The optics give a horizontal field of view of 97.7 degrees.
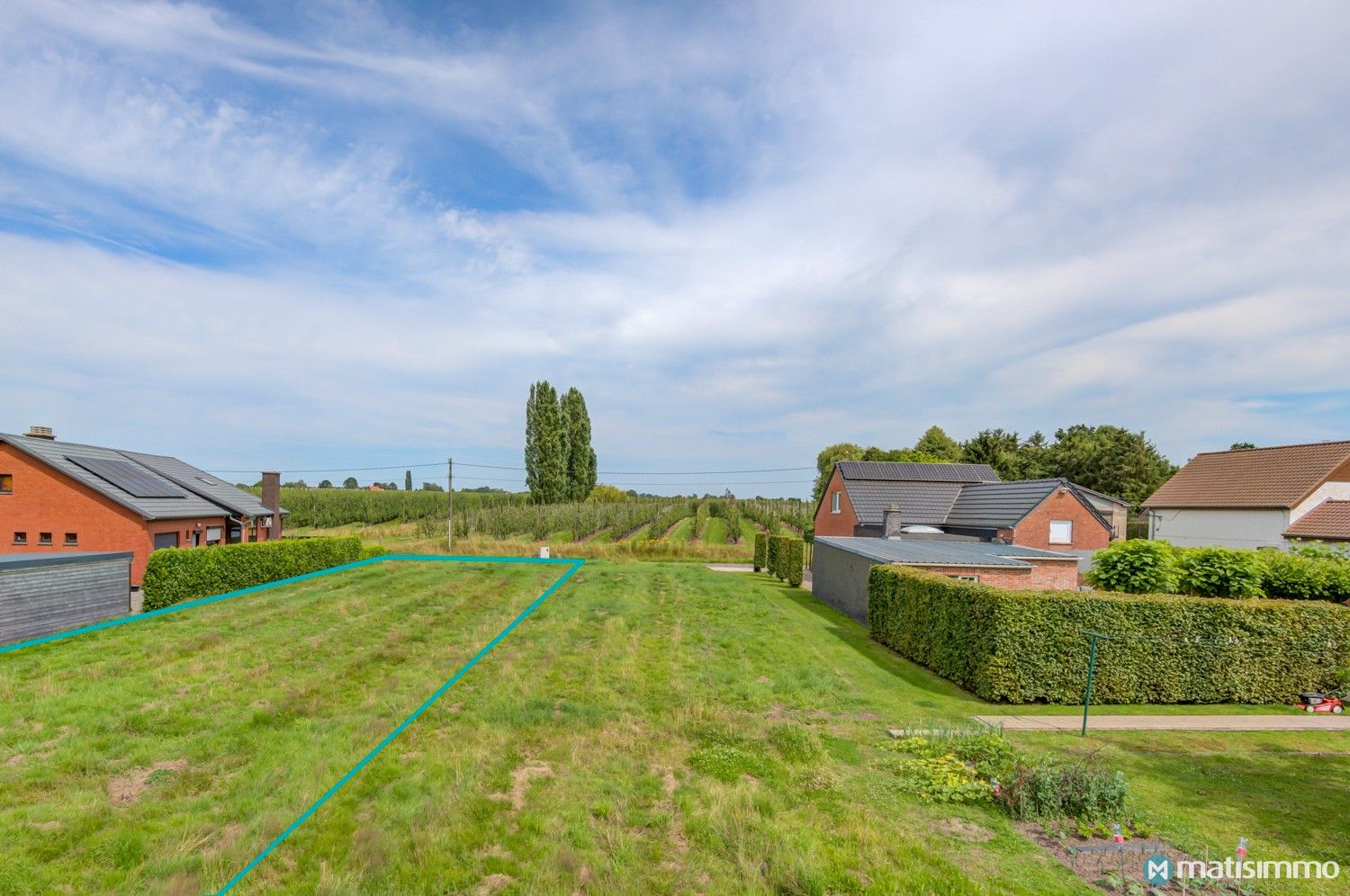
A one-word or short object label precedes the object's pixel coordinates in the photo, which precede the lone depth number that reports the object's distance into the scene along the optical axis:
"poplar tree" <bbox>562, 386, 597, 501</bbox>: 65.31
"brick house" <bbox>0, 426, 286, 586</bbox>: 23.09
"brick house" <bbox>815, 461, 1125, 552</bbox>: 25.94
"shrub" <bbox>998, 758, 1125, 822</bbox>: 6.59
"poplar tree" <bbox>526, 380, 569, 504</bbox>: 58.75
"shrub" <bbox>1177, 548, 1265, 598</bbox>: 14.23
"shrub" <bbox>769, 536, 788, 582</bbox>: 29.59
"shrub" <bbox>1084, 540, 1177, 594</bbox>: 14.39
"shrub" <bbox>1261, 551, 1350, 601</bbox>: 14.58
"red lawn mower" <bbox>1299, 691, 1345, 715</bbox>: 11.58
